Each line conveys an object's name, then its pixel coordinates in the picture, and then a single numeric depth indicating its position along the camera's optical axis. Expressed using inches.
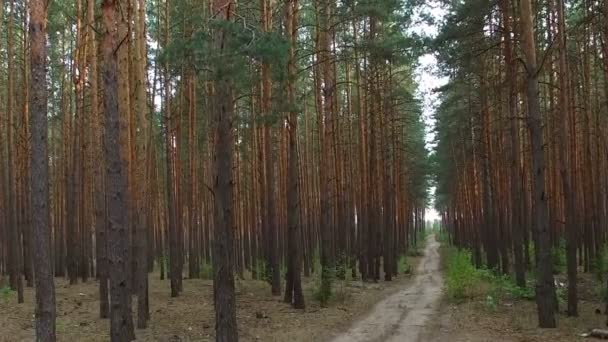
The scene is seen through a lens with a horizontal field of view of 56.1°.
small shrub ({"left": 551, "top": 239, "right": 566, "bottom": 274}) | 809.4
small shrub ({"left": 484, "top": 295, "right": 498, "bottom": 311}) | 542.0
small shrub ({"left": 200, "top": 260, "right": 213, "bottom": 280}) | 878.9
